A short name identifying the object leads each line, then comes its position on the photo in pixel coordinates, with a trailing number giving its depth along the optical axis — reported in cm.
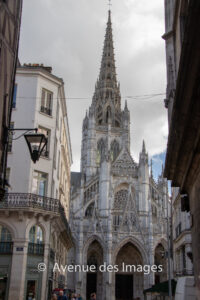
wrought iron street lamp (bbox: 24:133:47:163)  812
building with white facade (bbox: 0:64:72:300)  1590
